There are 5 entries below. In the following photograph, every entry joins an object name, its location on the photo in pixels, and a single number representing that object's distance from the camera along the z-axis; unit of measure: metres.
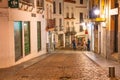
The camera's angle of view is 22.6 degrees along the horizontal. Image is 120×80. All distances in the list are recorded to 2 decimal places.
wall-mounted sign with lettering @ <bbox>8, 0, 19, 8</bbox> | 19.42
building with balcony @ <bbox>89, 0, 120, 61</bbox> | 23.31
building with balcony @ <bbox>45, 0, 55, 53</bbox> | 36.12
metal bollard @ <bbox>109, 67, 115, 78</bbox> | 14.50
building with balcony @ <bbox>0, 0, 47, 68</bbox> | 19.53
